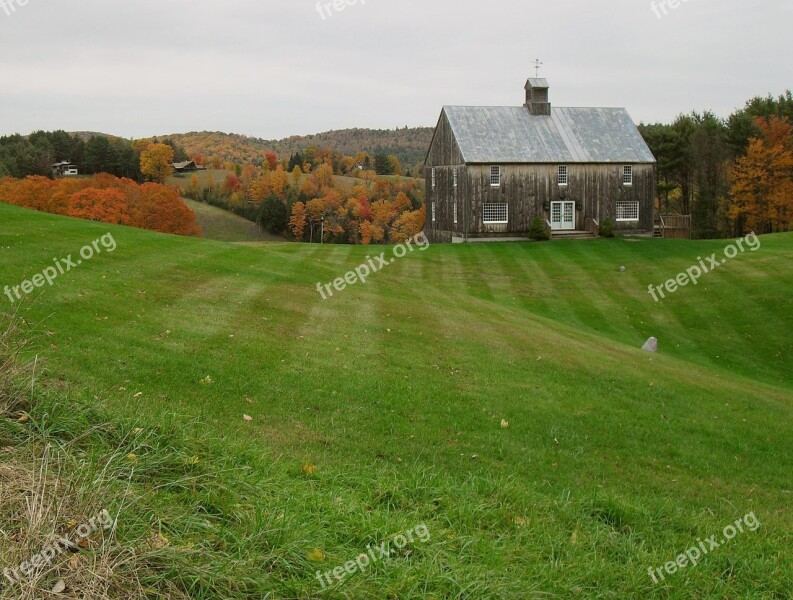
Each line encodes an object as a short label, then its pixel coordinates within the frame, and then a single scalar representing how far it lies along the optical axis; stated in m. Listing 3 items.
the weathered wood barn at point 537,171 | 45.41
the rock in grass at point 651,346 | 19.84
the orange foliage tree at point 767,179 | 48.19
